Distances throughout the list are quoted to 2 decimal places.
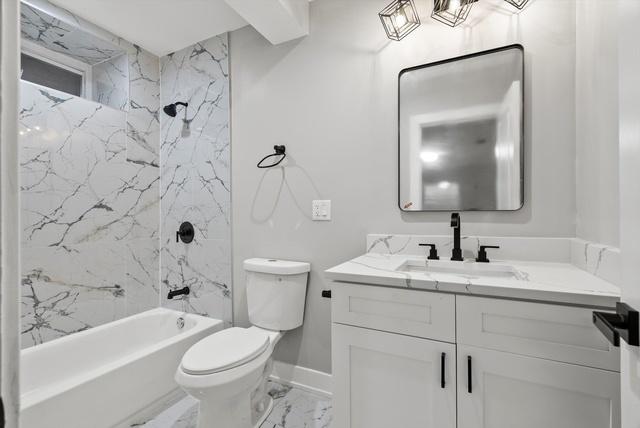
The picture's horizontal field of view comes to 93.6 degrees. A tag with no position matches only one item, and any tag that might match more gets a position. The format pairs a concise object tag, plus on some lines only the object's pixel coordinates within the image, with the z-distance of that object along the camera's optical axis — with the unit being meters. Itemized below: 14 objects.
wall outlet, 1.78
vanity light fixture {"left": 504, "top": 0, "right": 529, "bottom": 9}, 1.33
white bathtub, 1.28
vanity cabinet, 0.84
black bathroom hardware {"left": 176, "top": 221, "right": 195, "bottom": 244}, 2.25
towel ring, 1.89
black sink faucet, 1.34
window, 1.80
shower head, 2.29
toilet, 1.26
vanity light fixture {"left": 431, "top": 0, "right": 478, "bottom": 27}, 1.40
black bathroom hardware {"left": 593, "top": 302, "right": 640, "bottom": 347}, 0.49
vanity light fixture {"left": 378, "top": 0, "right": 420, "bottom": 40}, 1.51
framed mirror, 1.37
